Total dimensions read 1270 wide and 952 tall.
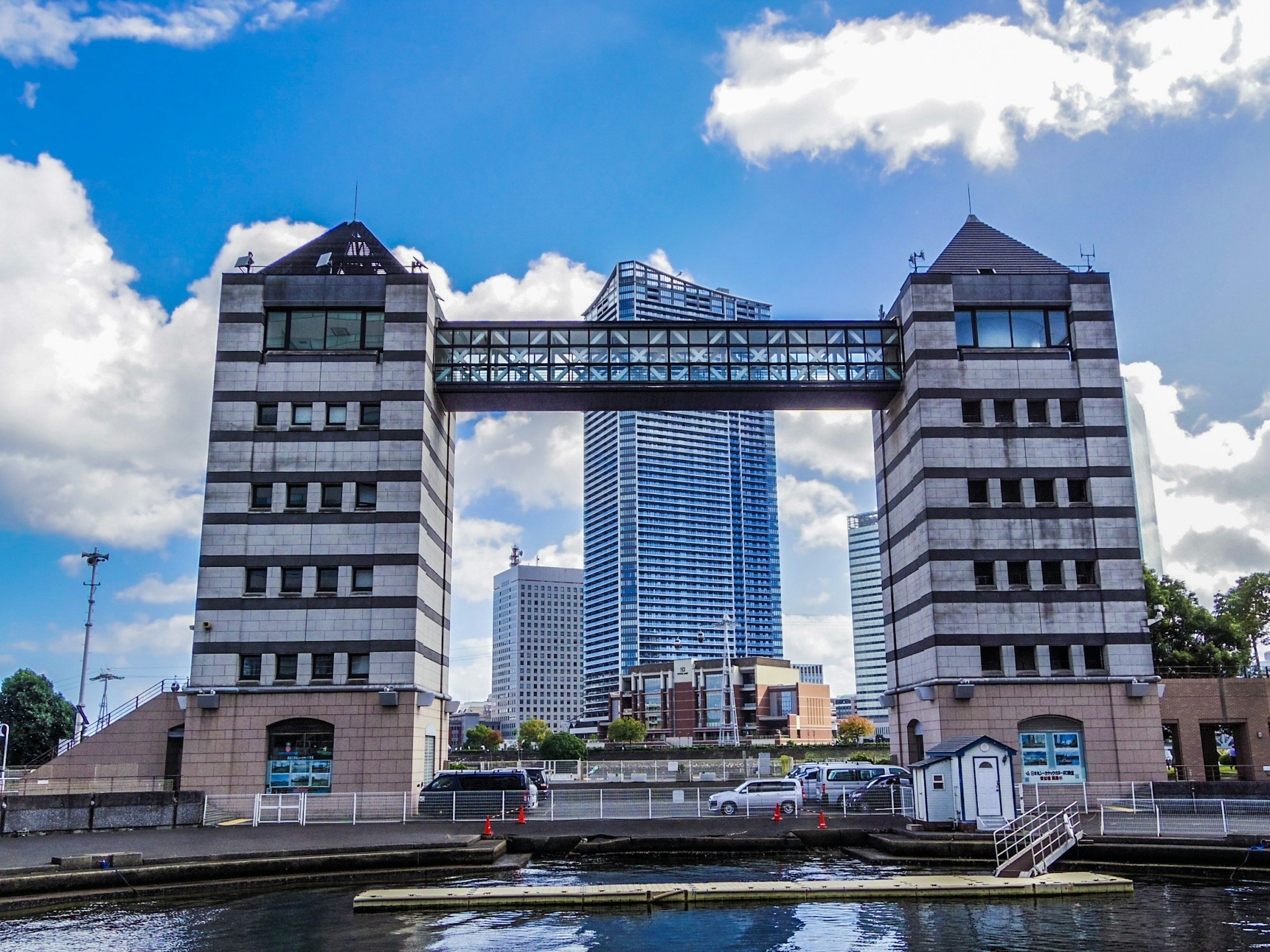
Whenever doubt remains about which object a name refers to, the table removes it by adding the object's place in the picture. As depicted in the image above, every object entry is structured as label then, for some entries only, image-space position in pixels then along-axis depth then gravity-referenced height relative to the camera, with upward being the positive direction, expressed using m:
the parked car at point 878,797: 45.25 -3.10
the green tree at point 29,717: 91.50 +1.31
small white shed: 35.34 -2.09
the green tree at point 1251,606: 69.50 +7.27
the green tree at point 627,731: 177.50 -0.90
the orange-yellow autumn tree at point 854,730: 178.25 -1.10
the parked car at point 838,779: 47.91 -2.51
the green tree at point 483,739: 178.50 -1.98
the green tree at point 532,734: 193.12 -1.40
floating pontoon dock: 26.92 -4.23
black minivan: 43.25 -2.68
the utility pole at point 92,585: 79.62 +11.27
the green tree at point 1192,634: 68.06 +5.48
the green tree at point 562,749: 116.19 -2.41
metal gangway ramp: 30.28 -3.58
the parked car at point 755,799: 46.03 -3.18
